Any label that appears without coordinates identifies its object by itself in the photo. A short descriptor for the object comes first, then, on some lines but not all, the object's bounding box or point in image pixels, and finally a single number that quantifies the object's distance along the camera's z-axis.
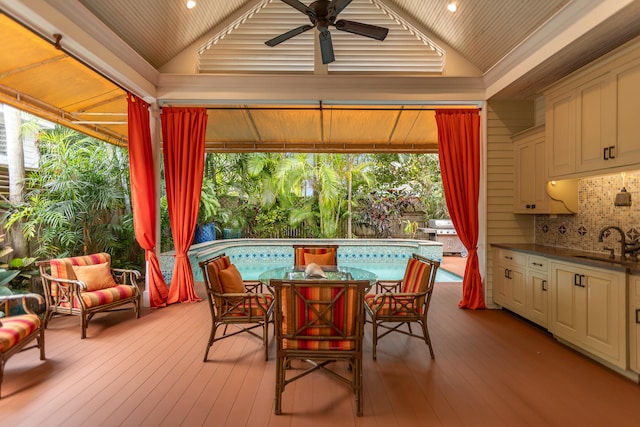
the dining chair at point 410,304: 2.87
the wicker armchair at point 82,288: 3.41
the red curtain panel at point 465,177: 4.51
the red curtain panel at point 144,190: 4.25
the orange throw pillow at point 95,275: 3.71
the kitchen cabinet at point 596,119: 2.70
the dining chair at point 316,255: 4.07
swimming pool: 8.38
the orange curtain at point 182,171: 4.59
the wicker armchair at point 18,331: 2.34
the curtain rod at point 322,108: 5.11
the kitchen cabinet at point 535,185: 3.78
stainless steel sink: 2.71
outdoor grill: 10.23
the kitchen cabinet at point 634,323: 2.45
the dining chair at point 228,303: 2.86
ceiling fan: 2.72
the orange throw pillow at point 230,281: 2.99
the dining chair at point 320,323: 2.08
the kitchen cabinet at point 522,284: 3.50
